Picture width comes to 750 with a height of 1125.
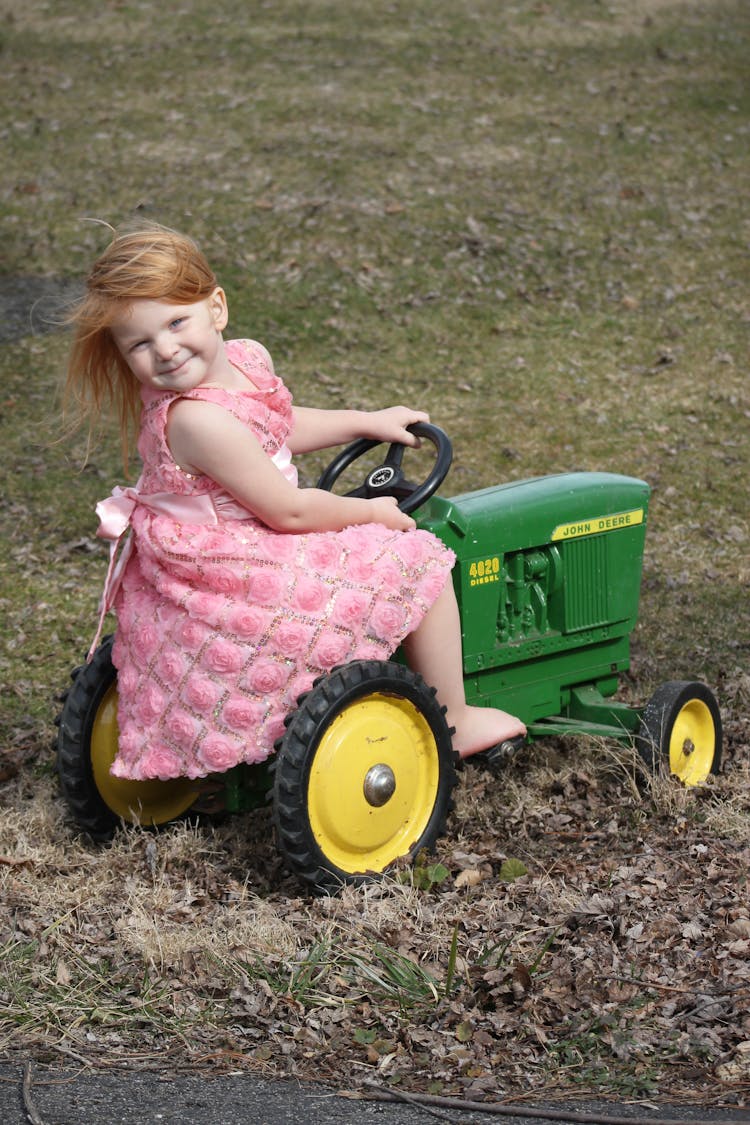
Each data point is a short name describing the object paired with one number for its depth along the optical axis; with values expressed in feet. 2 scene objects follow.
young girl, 23.85
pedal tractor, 23.91
